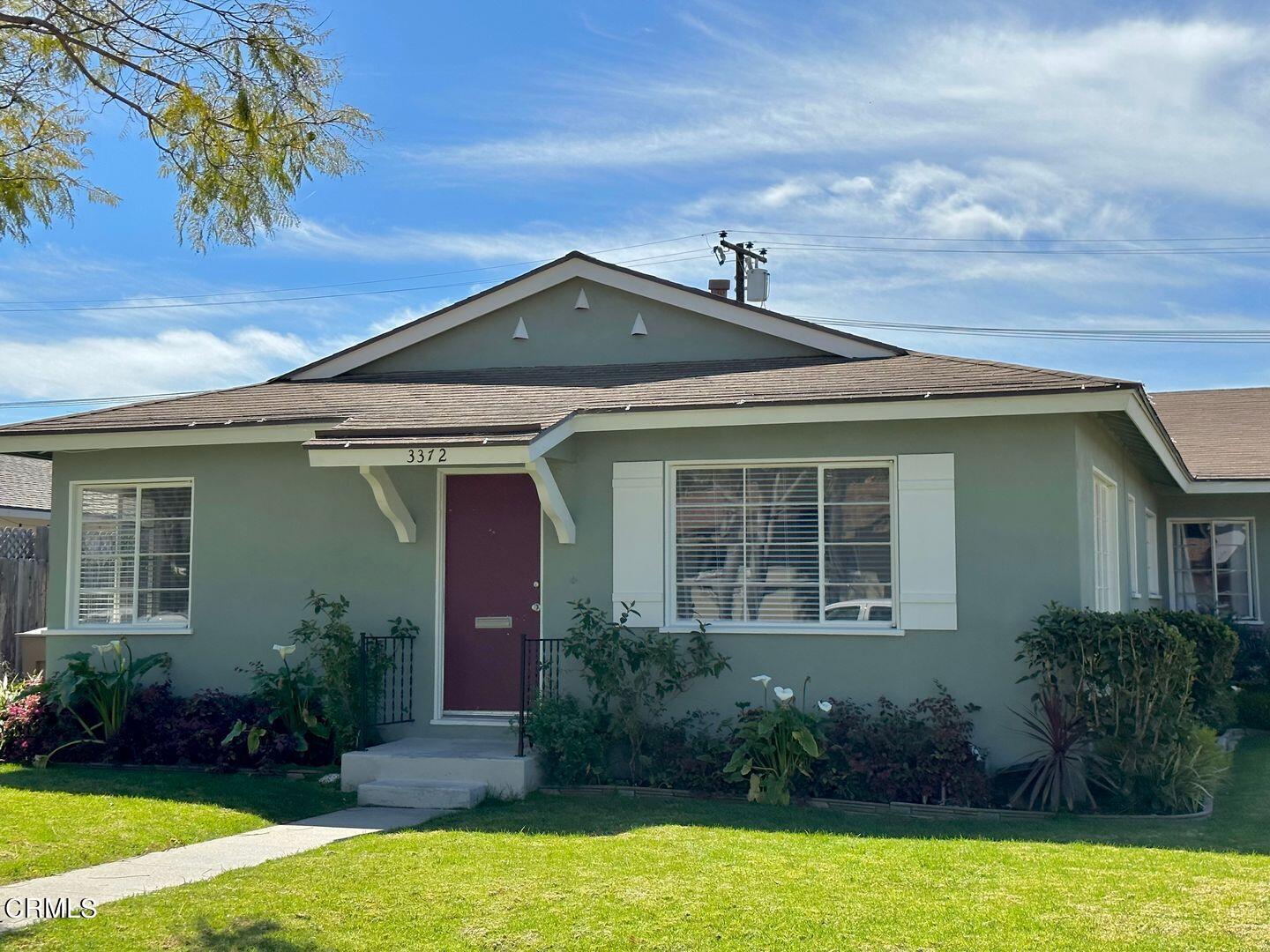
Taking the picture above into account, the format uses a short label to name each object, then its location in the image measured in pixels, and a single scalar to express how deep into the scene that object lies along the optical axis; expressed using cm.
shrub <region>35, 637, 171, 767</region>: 1112
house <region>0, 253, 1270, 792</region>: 993
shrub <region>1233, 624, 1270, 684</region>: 1556
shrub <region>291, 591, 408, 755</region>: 1070
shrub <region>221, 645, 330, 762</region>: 1070
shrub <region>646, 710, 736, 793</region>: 973
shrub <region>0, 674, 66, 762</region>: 1116
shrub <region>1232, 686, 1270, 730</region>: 1488
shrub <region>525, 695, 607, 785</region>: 995
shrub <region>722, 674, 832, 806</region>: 935
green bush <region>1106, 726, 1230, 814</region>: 906
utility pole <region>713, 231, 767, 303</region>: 2725
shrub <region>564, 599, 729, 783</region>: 1009
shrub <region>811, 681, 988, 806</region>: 923
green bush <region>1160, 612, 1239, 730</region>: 1172
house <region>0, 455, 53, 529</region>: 2178
